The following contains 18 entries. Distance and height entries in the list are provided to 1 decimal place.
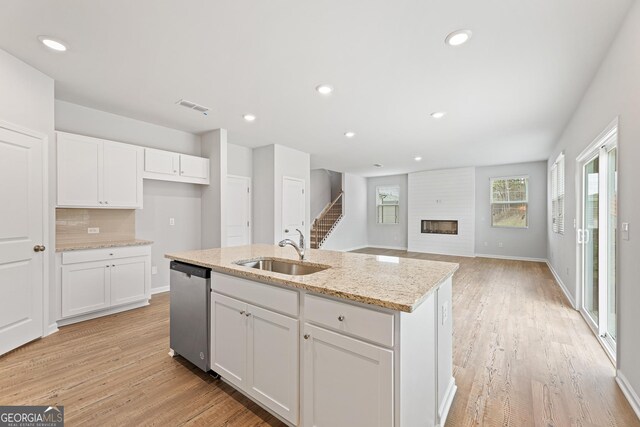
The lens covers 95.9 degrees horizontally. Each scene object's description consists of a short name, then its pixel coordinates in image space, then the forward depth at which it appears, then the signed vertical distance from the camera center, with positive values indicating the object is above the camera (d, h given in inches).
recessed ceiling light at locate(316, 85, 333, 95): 121.9 +53.5
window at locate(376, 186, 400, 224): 395.5 +11.2
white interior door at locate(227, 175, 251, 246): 211.5 +2.0
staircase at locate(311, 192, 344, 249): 355.3 -11.8
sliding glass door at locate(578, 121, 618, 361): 107.2 -9.2
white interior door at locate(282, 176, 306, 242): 228.1 +5.8
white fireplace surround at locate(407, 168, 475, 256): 331.0 +8.1
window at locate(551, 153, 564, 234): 195.7 +13.4
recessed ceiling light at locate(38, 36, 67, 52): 90.1 +54.3
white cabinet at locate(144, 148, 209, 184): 161.3 +27.5
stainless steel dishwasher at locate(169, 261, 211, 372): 86.4 -31.6
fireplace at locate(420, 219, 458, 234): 343.6 -16.3
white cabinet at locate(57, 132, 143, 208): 129.4 +19.4
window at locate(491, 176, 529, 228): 305.9 +12.2
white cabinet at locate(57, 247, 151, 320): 126.9 -31.9
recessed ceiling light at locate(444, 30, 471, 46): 85.2 +53.3
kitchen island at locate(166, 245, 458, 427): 50.1 -26.5
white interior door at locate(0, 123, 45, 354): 101.1 -9.7
